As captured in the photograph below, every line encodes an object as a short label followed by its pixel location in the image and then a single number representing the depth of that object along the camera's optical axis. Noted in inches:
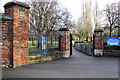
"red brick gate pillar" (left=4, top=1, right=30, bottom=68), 214.2
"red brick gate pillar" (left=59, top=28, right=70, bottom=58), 344.8
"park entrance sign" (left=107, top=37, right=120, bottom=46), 381.1
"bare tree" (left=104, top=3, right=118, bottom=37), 791.1
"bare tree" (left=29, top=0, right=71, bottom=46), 557.0
